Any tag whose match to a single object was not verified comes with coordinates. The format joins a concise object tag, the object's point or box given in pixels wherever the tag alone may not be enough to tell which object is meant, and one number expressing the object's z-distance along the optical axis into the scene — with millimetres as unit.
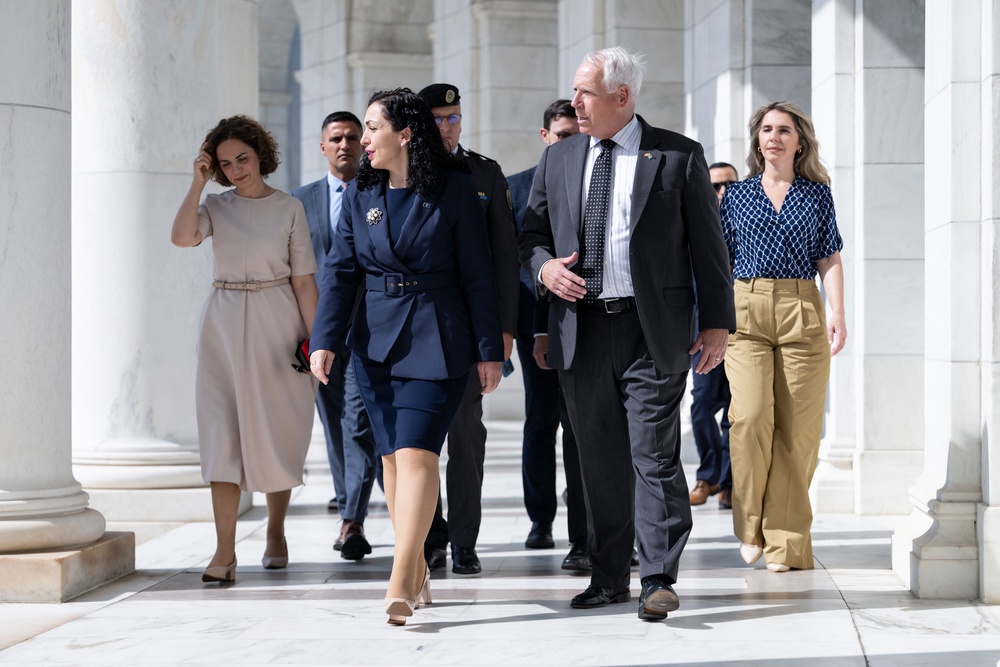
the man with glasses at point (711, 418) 17203
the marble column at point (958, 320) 11023
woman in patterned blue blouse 12547
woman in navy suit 10117
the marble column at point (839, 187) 15773
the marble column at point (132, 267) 15484
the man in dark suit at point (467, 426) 11469
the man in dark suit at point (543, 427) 12836
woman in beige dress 12141
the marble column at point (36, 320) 11250
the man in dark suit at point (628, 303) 10336
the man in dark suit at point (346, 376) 13523
